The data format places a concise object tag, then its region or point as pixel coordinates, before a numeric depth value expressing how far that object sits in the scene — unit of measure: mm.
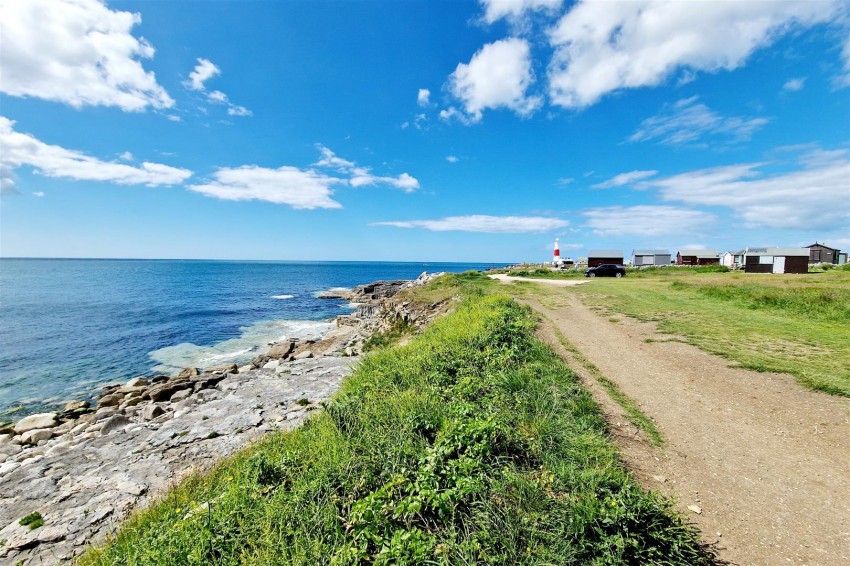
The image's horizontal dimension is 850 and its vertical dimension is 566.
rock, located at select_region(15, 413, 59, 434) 13507
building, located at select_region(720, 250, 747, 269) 65312
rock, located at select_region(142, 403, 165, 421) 13312
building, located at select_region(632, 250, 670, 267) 73500
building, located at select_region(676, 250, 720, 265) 75875
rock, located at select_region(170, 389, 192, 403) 15506
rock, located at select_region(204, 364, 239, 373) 19759
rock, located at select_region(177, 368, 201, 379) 19095
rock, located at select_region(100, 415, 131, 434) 12084
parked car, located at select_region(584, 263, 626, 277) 41188
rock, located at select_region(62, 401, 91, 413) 15391
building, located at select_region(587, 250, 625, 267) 59812
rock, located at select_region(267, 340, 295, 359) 22203
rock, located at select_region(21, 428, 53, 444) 12453
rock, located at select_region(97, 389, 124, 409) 15891
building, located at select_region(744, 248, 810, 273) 43531
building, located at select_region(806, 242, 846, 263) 63344
